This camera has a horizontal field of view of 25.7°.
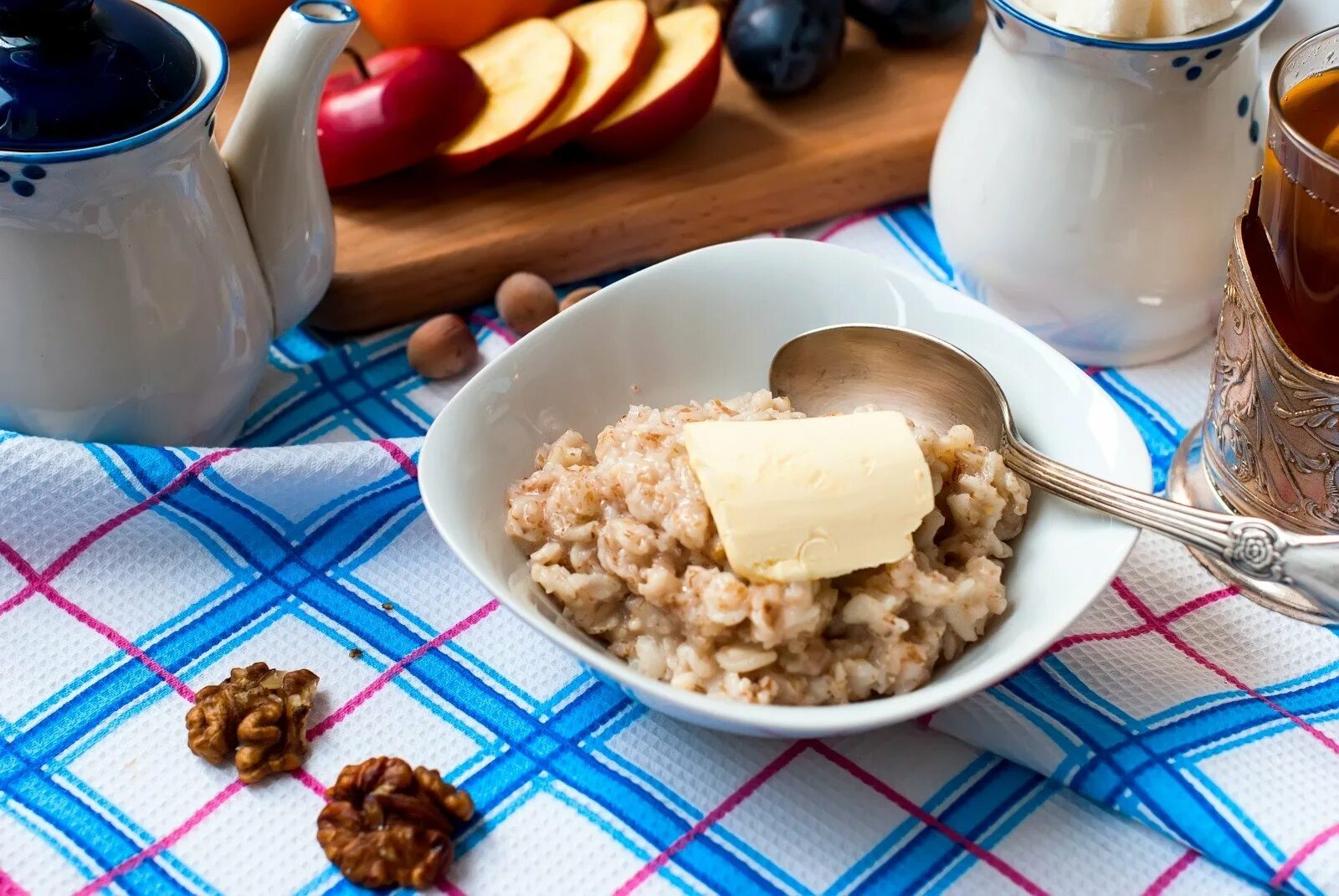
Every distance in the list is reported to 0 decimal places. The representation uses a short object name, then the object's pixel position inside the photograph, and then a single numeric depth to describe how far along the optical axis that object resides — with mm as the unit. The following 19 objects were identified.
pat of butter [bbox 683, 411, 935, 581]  615
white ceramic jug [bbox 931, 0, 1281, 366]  692
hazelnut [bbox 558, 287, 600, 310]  751
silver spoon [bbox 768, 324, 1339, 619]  620
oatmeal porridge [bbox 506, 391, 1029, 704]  614
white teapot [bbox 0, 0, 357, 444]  652
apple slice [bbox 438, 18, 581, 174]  780
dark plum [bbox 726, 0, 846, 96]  803
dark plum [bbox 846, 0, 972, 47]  829
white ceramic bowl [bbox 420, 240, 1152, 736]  611
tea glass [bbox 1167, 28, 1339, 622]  645
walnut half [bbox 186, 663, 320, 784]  635
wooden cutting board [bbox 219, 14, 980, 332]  765
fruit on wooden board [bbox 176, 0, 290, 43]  843
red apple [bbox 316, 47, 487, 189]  770
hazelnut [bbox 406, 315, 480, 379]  739
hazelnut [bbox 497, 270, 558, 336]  754
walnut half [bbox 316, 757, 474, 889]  616
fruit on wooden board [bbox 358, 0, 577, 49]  811
